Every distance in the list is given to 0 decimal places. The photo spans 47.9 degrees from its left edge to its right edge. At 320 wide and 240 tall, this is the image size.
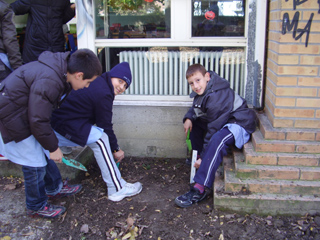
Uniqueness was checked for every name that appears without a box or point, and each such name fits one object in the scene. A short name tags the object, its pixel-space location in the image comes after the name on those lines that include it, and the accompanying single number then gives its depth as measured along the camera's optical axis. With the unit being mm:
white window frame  4242
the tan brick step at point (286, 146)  3312
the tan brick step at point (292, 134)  3332
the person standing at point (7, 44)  4074
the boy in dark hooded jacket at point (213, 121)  3471
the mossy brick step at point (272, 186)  3193
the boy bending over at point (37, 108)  2842
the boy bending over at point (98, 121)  3502
